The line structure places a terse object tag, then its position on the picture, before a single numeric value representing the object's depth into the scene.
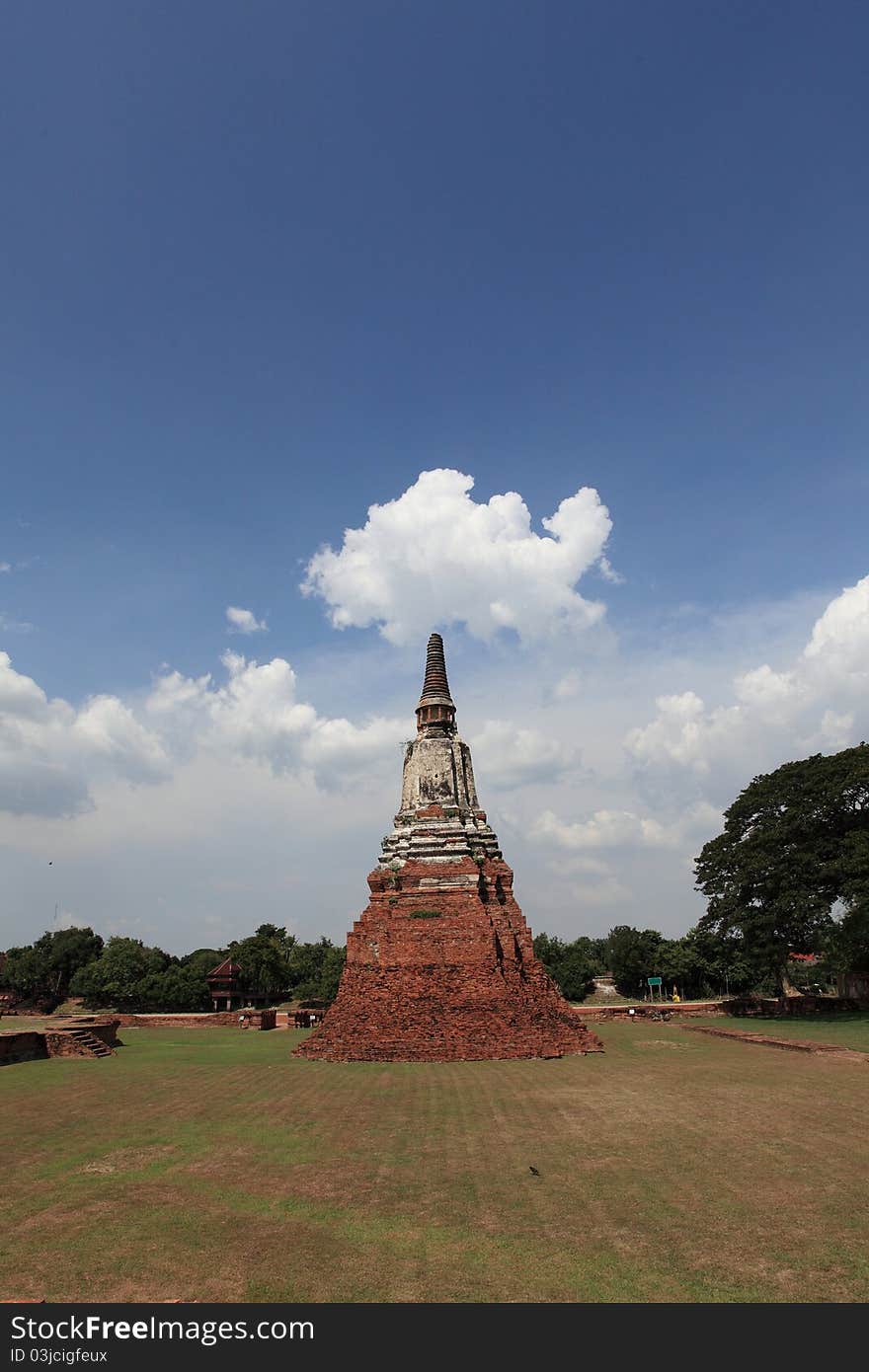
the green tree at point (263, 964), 54.25
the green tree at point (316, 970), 47.69
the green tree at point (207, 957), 73.12
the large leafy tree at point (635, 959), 56.03
